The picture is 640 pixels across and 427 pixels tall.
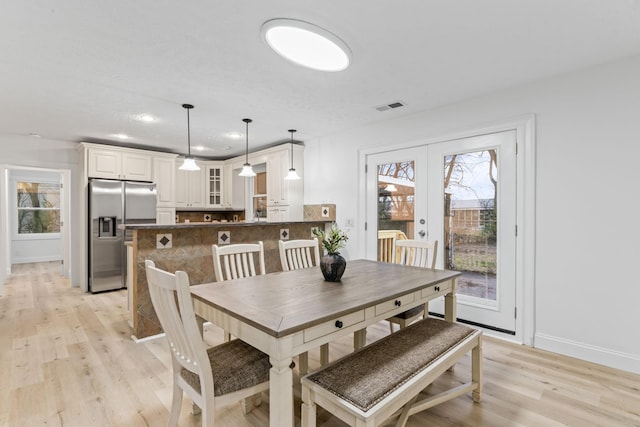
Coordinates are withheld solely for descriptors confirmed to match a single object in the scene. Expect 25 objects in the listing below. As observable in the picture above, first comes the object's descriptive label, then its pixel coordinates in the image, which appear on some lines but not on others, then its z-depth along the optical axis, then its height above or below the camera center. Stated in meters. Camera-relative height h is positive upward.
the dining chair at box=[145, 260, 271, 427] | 1.30 -0.74
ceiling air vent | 3.30 +1.13
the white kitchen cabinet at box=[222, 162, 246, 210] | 6.14 +0.39
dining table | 1.27 -0.48
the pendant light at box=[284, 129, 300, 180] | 4.16 +0.46
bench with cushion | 1.26 -0.76
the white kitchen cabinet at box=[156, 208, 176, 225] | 5.32 -0.10
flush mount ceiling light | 1.88 +1.07
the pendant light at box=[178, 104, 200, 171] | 3.39 +0.50
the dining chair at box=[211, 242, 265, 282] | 2.36 -0.37
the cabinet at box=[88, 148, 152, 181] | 4.70 +0.71
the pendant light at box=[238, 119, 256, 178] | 3.84 +0.49
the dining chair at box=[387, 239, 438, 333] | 2.45 -0.42
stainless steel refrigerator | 4.64 -0.22
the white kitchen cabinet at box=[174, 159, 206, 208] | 5.84 +0.41
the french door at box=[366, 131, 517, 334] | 2.97 -0.01
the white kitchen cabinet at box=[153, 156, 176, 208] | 5.30 +0.52
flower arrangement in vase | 2.08 -0.34
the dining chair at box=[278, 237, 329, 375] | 2.73 -0.41
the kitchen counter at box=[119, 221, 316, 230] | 2.79 -0.16
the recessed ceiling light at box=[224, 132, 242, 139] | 4.48 +1.09
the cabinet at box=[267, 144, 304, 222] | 4.89 +0.37
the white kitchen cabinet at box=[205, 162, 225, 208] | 6.19 +0.51
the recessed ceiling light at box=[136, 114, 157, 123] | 3.63 +1.09
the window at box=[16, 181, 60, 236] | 7.03 +0.04
